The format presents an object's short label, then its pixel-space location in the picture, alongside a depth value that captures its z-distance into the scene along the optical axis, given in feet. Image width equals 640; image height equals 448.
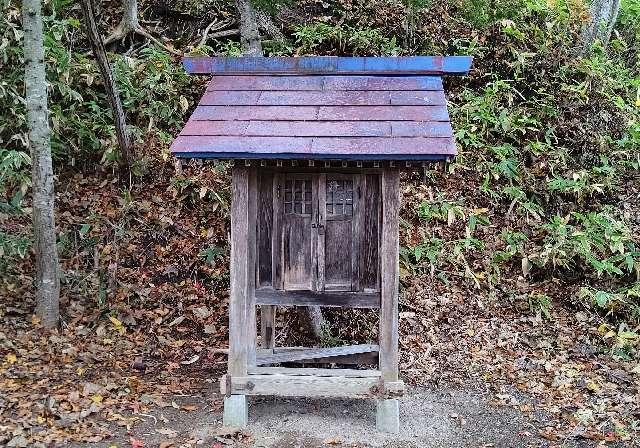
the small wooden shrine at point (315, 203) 18.95
